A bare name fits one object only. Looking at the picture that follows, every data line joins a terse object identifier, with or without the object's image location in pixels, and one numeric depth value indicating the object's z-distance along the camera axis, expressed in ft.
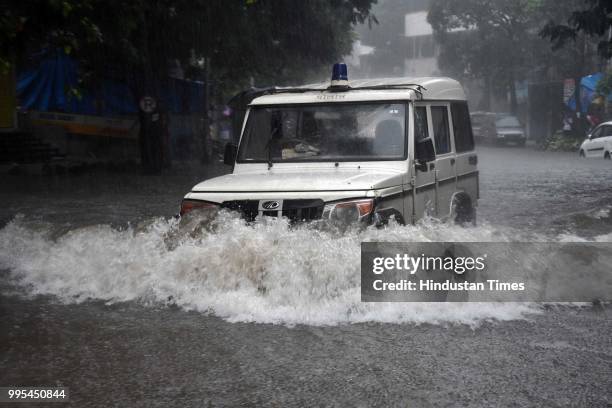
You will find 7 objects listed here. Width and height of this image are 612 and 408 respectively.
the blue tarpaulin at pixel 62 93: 77.15
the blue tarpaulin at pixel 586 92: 128.06
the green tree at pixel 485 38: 148.77
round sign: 69.82
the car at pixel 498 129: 136.98
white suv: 20.83
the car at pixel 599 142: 78.10
